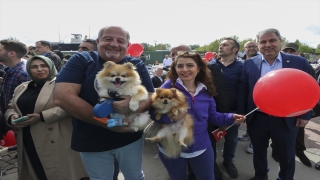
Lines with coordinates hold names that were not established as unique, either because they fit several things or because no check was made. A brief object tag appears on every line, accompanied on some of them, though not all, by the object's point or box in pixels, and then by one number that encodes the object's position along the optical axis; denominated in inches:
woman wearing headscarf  100.7
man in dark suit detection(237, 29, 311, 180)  110.0
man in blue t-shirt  71.6
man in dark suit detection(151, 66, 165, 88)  189.2
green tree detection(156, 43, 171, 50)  2753.4
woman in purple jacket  87.6
